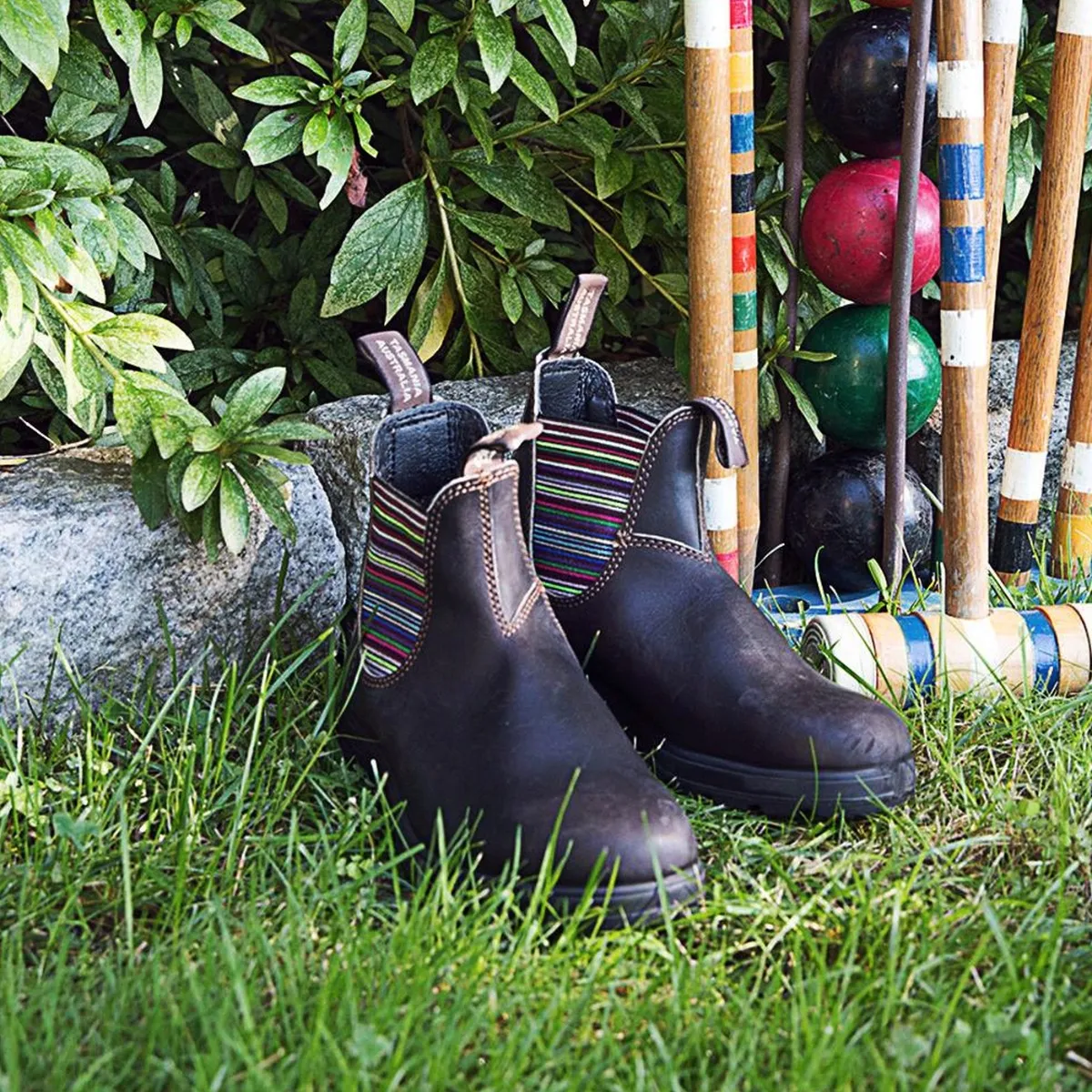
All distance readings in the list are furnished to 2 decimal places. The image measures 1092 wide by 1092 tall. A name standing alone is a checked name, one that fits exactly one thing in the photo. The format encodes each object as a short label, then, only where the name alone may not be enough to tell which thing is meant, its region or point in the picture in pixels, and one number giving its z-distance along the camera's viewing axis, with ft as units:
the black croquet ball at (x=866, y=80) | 5.42
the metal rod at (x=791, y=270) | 5.54
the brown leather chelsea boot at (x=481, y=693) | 4.64
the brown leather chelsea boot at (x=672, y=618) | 4.89
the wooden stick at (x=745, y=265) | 5.37
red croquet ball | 5.47
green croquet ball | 5.59
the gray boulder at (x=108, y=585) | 5.15
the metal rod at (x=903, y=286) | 5.25
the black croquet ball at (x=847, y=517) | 5.65
